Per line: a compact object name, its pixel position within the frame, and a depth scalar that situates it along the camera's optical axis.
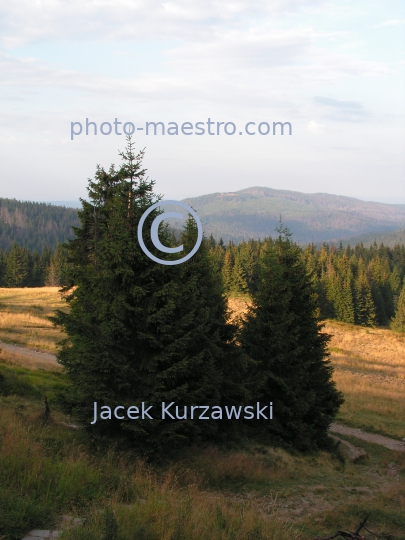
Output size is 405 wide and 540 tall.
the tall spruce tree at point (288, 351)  16.28
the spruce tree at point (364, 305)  85.81
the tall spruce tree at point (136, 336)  11.16
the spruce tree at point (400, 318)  84.88
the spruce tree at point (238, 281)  81.50
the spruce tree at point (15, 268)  93.00
